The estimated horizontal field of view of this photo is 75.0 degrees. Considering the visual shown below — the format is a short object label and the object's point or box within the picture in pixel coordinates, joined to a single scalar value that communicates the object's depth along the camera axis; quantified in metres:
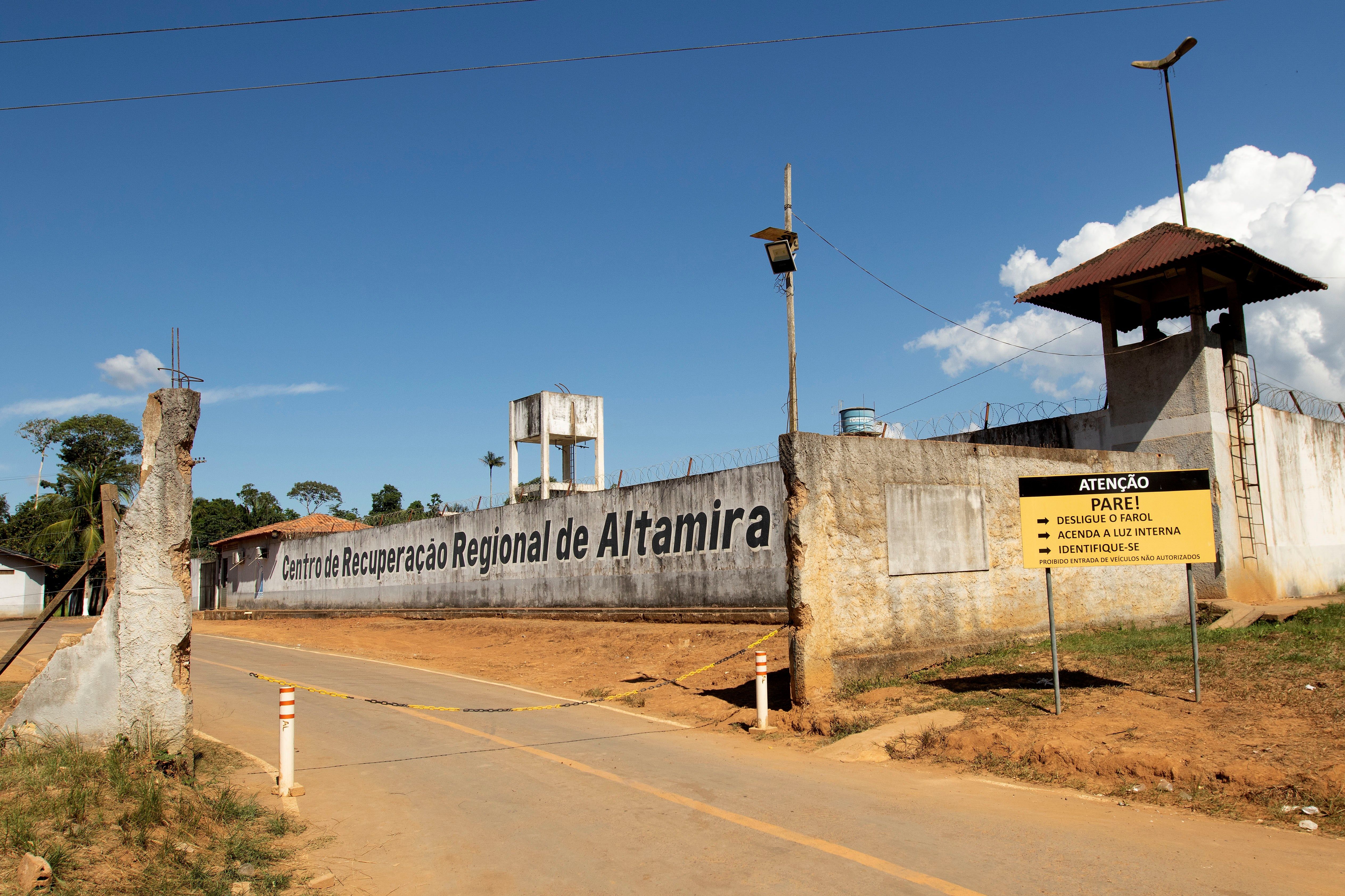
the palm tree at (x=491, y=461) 106.00
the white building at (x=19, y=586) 47.97
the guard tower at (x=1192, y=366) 17.00
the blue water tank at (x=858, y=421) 24.08
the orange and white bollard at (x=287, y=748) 7.51
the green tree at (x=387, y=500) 88.88
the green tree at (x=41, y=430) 66.19
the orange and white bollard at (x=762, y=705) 10.60
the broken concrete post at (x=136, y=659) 7.74
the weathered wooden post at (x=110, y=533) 8.37
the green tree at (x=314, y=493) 102.62
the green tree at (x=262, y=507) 83.25
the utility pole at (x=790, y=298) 15.28
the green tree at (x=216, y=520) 74.12
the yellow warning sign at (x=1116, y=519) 9.86
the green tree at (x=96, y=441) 64.75
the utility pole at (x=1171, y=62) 18.98
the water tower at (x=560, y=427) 33.50
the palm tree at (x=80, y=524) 48.16
